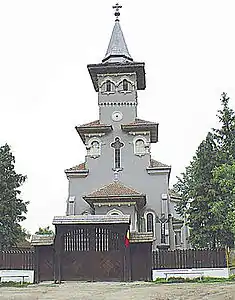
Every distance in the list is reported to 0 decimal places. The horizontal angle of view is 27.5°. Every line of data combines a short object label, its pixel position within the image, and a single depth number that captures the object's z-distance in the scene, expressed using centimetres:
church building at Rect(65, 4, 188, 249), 3200
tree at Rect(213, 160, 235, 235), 2638
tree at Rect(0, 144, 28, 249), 3289
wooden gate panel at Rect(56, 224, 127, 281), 2383
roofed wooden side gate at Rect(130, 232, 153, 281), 2394
